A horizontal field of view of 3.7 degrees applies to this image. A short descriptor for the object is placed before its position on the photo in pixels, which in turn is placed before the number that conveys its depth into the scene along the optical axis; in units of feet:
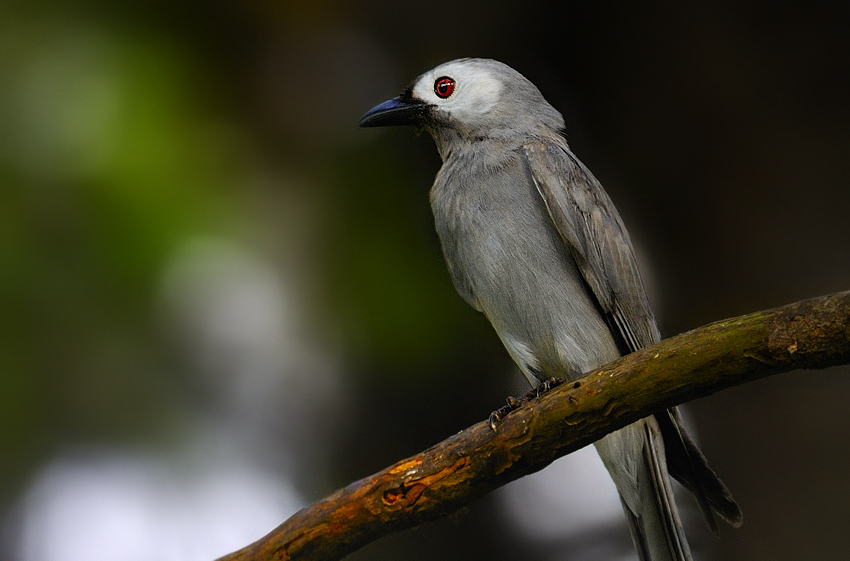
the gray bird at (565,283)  12.05
